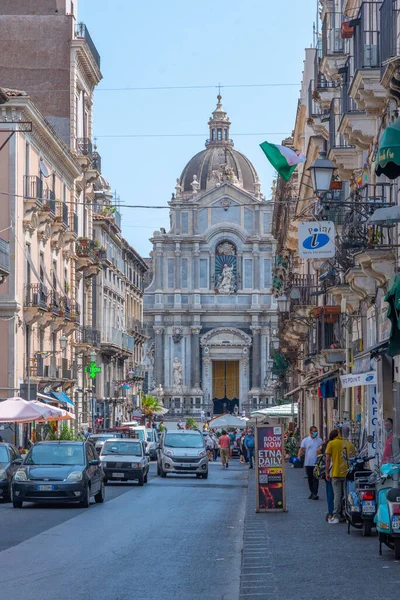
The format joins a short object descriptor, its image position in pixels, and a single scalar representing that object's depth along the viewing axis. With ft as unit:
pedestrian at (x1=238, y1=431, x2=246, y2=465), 185.46
